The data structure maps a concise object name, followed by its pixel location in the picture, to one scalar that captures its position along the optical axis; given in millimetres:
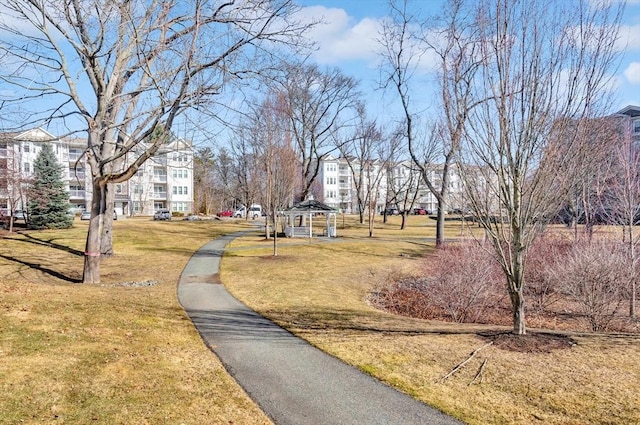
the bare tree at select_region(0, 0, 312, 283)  11109
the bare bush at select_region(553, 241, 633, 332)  10914
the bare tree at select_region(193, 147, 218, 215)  70750
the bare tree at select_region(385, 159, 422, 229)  47144
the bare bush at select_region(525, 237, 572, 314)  13688
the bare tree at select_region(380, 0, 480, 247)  7371
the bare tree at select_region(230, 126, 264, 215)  28462
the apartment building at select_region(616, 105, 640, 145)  57594
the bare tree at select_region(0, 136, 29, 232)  26859
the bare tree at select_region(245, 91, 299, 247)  22344
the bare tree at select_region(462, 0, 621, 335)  6688
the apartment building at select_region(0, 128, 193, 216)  58500
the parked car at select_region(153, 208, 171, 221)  54300
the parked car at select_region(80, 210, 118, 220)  49931
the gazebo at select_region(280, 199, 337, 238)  32906
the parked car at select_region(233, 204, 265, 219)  66500
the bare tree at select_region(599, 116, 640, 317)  12031
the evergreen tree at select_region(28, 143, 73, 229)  31531
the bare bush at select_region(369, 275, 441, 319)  12844
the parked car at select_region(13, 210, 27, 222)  41856
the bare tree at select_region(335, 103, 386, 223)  45938
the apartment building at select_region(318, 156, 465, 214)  82344
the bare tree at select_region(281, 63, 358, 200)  40031
